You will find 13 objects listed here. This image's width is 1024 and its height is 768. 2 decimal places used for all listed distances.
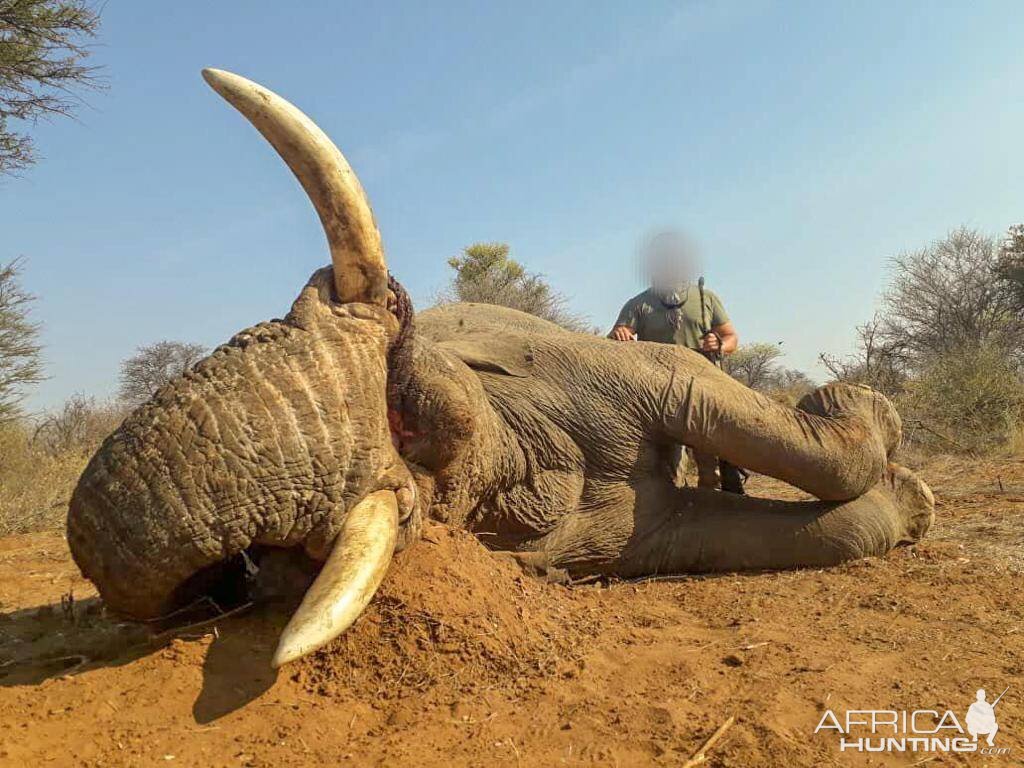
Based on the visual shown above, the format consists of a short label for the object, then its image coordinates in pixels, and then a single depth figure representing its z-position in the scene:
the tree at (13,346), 10.63
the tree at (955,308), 17.42
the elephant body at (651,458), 3.75
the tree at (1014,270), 17.77
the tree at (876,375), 11.84
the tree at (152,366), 22.47
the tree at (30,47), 8.91
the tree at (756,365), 23.64
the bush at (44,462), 6.96
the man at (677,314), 5.94
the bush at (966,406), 9.48
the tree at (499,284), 14.30
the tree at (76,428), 11.54
